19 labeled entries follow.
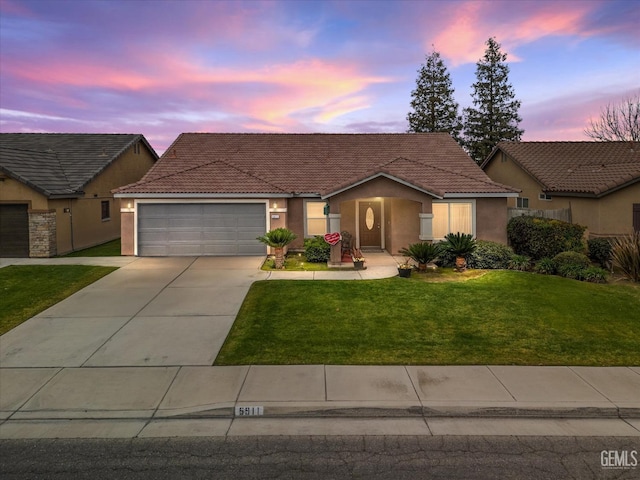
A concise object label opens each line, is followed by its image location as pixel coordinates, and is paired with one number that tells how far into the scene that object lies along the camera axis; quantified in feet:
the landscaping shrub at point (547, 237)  51.90
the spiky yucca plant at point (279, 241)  53.36
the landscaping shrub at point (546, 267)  48.19
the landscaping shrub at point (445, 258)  52.80
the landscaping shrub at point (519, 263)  51.24
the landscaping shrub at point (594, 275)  44.60
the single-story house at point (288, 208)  61.31
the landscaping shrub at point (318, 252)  56.65
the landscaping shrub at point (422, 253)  48.93
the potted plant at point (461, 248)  50.16
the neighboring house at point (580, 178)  61.57
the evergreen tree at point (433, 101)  150.00
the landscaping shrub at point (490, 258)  51.96
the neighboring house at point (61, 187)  60.80
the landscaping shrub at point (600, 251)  52.64
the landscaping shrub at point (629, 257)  44.88
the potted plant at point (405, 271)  46.85
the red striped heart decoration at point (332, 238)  53.62
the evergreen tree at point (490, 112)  144.46
